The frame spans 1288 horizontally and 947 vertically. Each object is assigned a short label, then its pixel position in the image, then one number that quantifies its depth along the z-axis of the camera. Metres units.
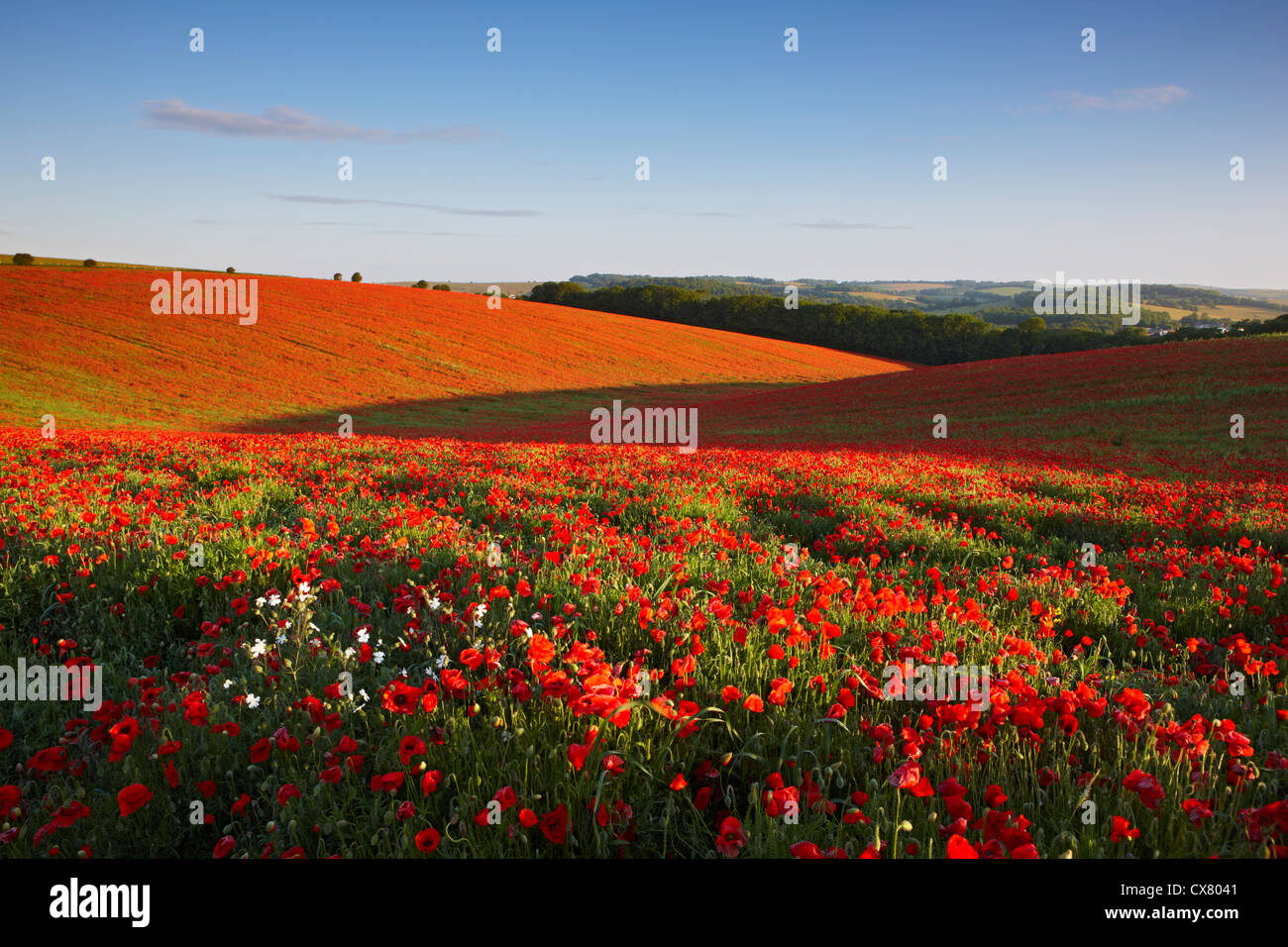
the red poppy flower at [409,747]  2.39
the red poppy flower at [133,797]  2.11
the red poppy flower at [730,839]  2.09
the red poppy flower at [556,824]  2.07
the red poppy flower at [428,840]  2.03
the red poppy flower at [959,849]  1.71
